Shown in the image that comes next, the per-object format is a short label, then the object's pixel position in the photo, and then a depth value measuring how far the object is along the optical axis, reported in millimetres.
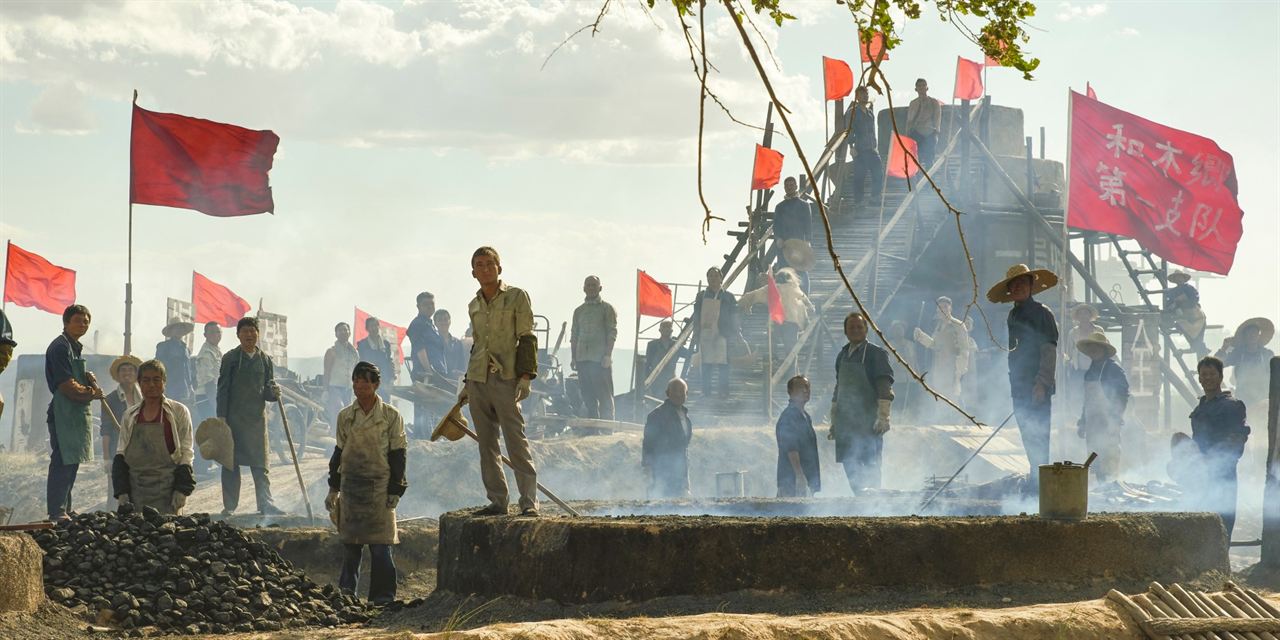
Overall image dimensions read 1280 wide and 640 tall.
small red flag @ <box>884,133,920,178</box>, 24516
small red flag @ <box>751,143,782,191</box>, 24922
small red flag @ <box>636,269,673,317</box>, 25891
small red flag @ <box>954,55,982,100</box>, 29234
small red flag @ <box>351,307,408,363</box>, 31469
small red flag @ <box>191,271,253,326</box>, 25562
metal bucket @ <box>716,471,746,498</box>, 18750
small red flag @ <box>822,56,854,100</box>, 25625
